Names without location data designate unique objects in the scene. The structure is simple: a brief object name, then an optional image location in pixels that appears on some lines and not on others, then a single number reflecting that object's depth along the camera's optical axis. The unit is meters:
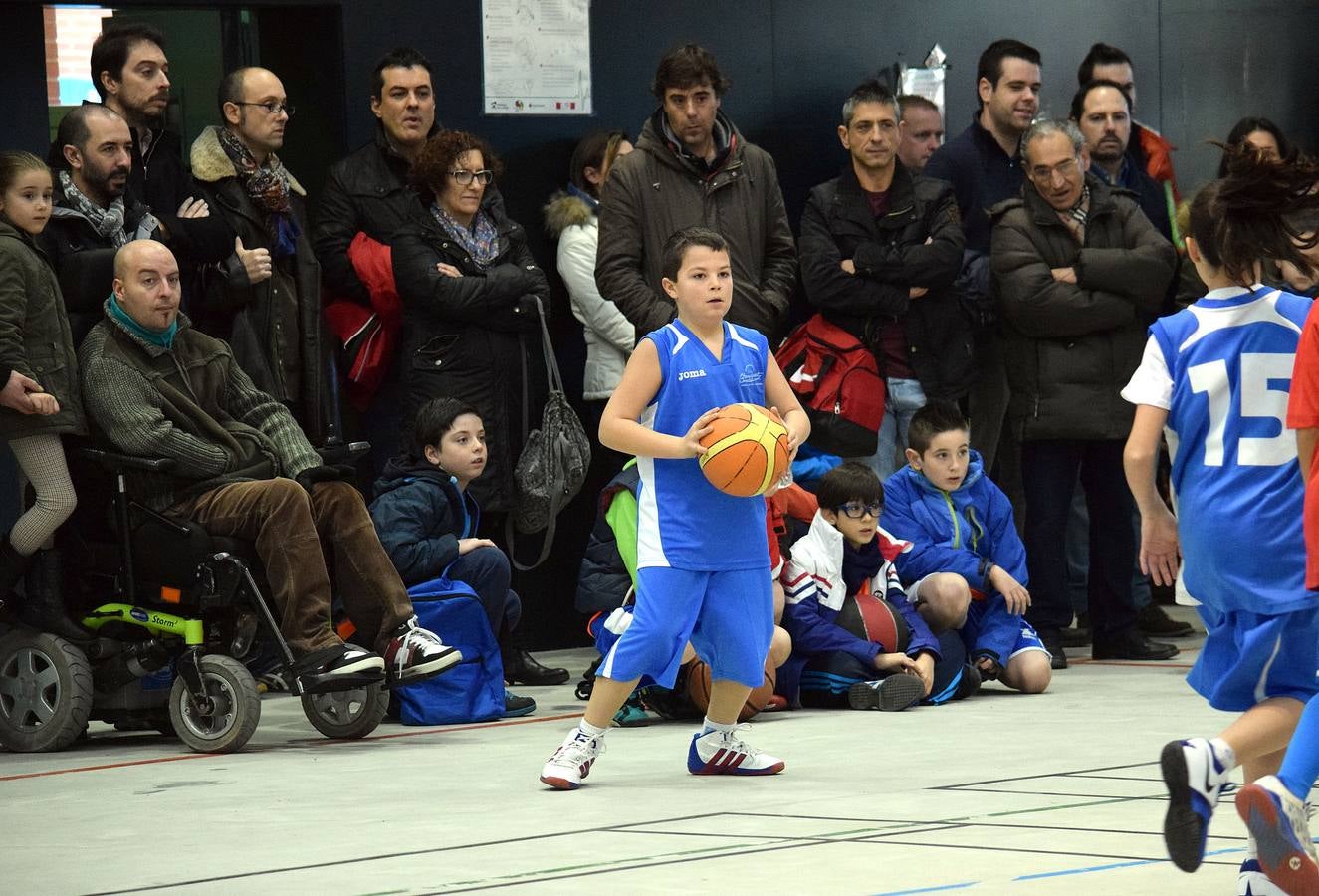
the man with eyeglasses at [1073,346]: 19.28
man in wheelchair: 15.44
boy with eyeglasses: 16.75
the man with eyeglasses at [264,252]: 17.50
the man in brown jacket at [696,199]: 18.56
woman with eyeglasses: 18.58
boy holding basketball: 13.12
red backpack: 19.14
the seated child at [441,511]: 17.00
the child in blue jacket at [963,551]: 17.52
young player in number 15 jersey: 9.79
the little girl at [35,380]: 15.25
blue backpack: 16.86
